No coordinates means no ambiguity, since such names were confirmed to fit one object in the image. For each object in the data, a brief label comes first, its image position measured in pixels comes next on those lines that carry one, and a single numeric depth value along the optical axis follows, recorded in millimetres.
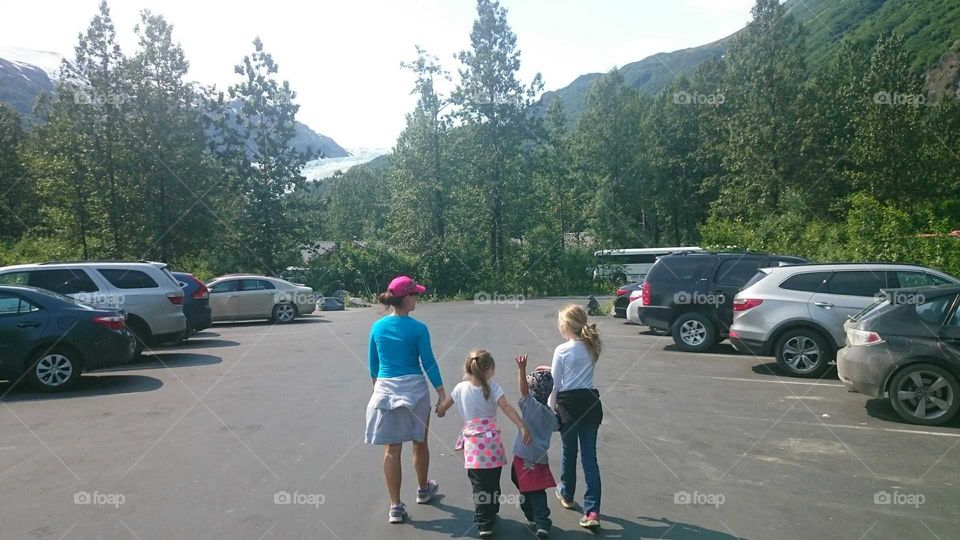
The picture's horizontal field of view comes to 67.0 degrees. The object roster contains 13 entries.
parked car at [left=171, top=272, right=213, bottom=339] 16594
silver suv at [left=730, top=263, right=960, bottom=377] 11383
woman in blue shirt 5355
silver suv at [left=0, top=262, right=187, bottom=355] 13508
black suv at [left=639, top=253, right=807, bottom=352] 14305
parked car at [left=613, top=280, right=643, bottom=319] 21734
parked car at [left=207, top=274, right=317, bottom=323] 22562
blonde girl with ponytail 5352
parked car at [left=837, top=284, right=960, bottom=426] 8102
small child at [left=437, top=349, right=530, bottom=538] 5000
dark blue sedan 10383
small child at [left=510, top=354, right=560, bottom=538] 5039
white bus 43406
